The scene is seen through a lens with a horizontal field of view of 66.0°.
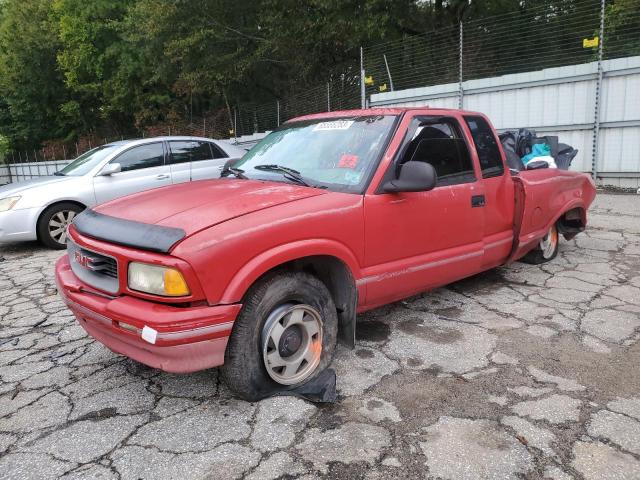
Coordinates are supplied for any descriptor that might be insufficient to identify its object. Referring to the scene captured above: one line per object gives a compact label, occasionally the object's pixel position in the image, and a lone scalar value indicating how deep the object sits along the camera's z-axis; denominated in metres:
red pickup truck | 2.49
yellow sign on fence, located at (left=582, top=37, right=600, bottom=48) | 9.13
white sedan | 6.82
